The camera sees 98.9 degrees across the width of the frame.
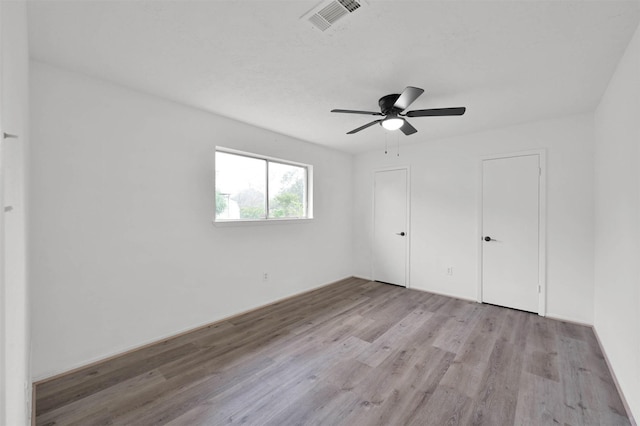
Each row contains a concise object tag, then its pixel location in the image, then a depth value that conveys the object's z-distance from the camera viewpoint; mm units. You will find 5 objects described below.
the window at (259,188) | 3402
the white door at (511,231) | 3508
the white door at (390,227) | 4703
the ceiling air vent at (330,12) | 1532
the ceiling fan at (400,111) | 2199
